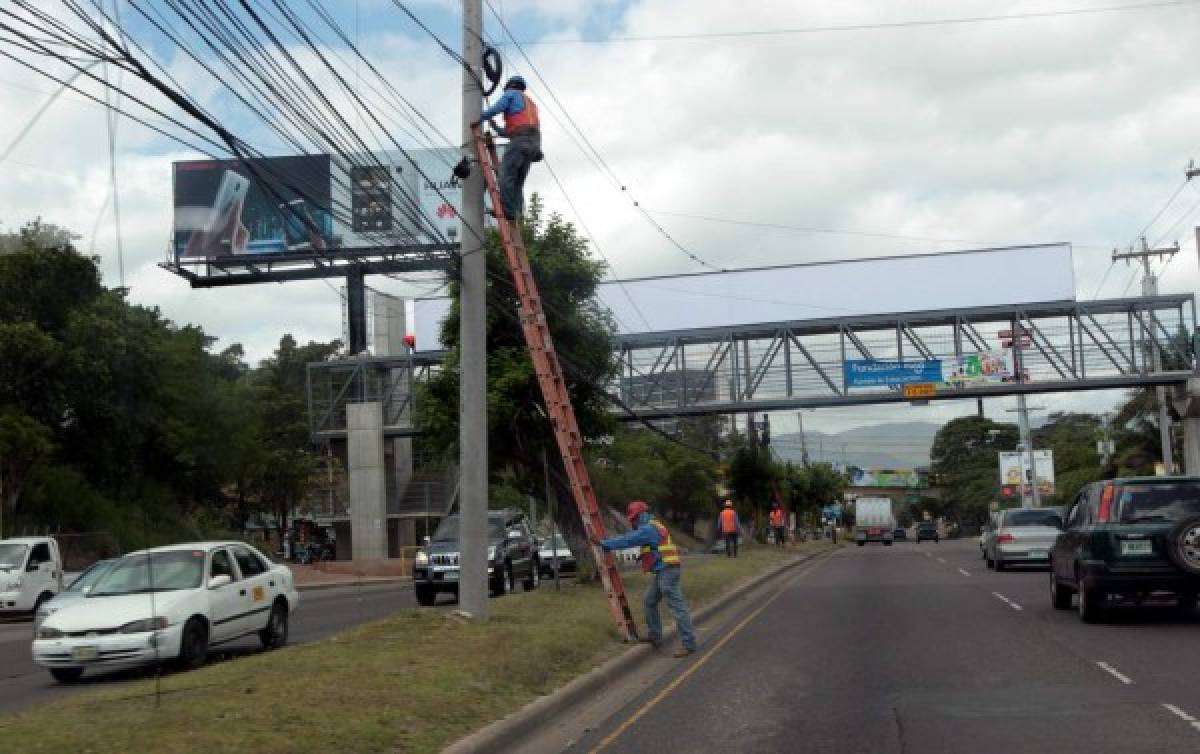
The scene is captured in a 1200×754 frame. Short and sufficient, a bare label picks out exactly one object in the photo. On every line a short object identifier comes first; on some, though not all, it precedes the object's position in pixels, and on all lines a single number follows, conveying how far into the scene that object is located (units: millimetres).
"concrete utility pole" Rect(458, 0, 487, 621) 15344
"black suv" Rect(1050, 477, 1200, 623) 14844
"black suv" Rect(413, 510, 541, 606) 24734
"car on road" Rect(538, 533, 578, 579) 36719
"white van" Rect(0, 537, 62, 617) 26000
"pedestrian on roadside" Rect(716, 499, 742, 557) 35562
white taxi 13336
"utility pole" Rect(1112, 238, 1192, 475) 41391
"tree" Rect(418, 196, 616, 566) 21250
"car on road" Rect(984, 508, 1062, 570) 29766
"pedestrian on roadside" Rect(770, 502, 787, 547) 50094
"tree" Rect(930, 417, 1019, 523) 116312
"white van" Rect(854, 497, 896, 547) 80875
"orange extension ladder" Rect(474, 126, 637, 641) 14555
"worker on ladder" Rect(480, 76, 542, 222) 15547
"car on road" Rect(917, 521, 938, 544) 83312
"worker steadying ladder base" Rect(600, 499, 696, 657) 13930
